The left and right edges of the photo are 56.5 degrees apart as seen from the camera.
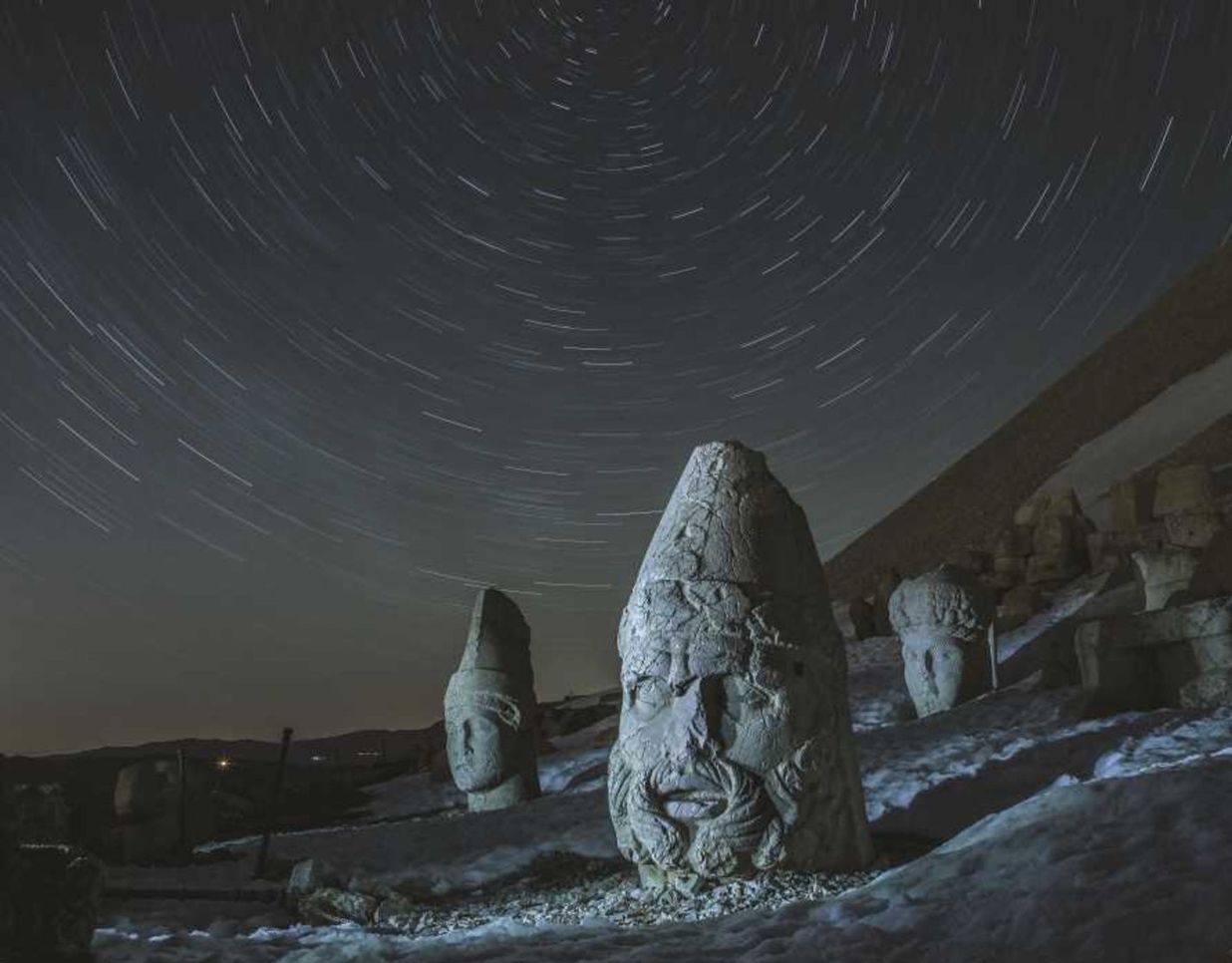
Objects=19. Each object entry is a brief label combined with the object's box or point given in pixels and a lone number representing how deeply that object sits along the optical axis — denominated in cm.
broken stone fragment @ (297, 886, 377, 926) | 808
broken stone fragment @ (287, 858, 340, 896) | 901
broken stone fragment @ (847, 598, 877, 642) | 2700
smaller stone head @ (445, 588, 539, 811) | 1430
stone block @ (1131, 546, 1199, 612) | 1432
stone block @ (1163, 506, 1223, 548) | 2250
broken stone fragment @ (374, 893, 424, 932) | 757
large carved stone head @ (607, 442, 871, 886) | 661
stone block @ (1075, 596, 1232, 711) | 991
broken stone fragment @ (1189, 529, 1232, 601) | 1188
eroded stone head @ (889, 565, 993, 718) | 1551
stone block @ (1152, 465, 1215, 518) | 2769
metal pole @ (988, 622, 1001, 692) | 1597
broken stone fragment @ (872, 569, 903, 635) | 2659
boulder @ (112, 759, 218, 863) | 1405
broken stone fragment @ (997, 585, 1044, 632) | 2352
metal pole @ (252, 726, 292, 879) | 1100
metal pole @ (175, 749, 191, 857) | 1373
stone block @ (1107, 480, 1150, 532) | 2881
